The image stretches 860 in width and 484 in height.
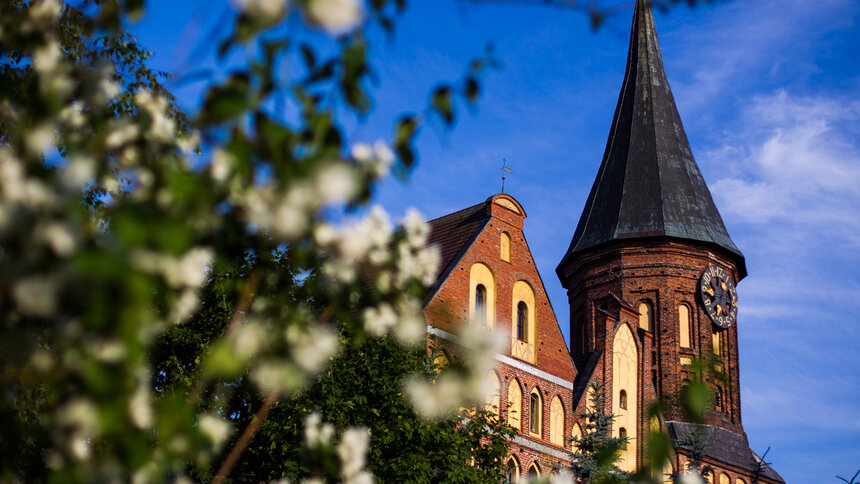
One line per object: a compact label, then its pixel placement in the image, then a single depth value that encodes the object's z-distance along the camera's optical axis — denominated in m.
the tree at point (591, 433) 23.14
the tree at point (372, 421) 15.55
